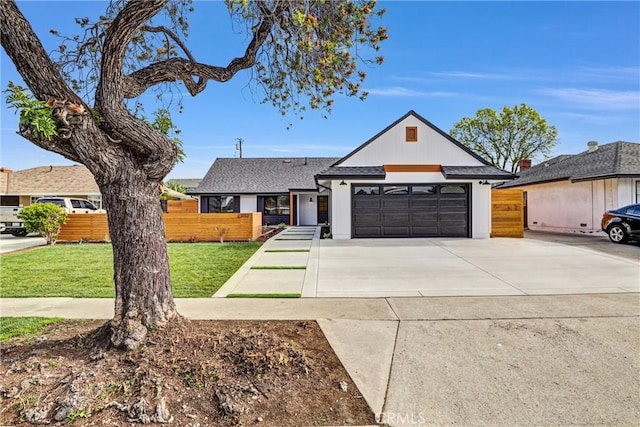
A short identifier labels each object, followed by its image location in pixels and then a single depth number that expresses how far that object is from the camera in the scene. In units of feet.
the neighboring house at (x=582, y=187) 48.29
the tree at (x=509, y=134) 112.06
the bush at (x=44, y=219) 45.78
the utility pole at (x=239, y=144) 146.00
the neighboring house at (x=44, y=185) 90.63
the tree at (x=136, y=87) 10.36
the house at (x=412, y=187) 50.31
